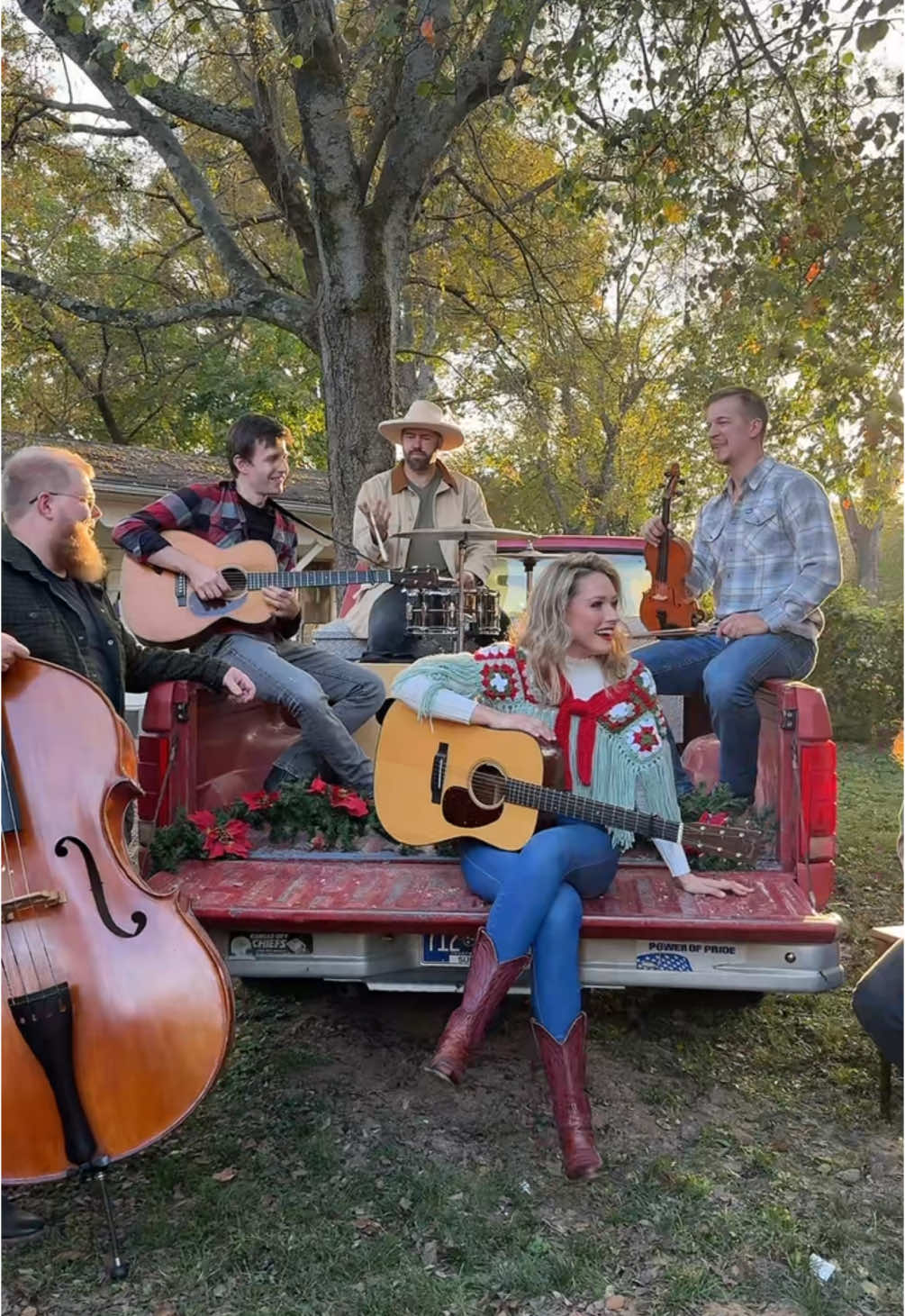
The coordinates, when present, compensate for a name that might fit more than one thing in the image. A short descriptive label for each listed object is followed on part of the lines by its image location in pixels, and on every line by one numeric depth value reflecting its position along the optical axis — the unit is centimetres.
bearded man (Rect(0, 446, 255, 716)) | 299
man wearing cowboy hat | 535
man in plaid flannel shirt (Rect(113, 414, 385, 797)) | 389
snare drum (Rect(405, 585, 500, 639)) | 489
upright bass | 234
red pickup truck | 281
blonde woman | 284
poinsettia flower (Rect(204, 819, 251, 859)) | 337
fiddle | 452
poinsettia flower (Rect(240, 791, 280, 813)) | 366
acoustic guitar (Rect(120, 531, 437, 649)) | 404
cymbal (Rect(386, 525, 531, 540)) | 486
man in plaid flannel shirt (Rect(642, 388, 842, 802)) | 381
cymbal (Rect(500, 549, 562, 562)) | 545
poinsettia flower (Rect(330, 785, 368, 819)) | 370
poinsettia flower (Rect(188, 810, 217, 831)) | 343
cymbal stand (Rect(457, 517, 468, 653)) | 486
